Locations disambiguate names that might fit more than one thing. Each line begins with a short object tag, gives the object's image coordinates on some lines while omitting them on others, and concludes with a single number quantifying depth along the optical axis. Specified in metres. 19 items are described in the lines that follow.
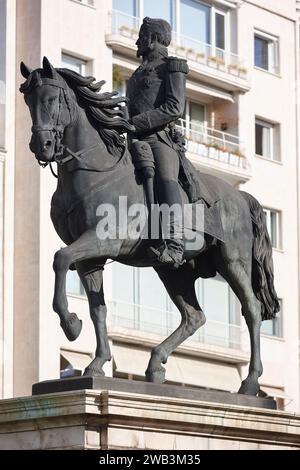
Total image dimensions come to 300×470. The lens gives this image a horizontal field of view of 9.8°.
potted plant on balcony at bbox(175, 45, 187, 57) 51.25
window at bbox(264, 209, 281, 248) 54.62
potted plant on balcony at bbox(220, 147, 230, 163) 52.20
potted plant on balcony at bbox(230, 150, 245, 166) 52.66
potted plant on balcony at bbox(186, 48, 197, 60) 51.81
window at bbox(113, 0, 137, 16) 49.97
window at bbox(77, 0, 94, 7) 48.53
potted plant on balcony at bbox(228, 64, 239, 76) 53.56
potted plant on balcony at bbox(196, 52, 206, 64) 52.28
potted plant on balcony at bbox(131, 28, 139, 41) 49.47
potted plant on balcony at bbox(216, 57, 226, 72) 53.00
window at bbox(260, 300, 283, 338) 53.66
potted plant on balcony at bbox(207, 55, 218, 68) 52.69
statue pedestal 18.14
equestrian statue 19.23
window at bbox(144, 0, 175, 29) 50.97
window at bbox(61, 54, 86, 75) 47.16
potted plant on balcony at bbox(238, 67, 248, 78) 53.97
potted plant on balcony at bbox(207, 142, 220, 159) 51.77
